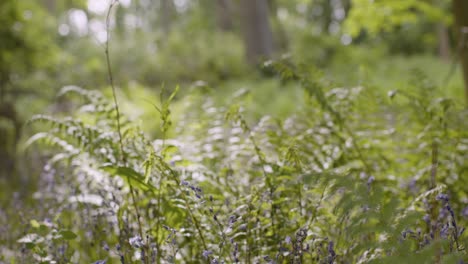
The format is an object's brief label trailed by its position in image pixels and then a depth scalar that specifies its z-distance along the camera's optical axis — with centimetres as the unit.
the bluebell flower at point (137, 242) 148
